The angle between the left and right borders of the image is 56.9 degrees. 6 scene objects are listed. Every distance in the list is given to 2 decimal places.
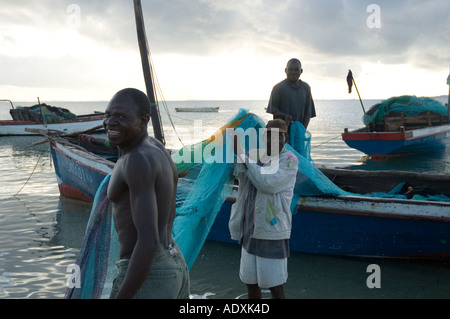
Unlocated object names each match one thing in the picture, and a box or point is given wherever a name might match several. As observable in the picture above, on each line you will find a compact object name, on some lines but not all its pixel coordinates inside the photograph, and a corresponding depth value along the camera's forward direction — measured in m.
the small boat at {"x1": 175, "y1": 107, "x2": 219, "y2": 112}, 121.48
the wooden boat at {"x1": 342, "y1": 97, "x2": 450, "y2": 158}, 15.46
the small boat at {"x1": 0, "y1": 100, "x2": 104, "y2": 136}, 28.38
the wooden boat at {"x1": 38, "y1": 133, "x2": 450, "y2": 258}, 5.32
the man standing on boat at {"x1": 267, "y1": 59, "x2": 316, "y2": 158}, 5.89
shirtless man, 1.83
